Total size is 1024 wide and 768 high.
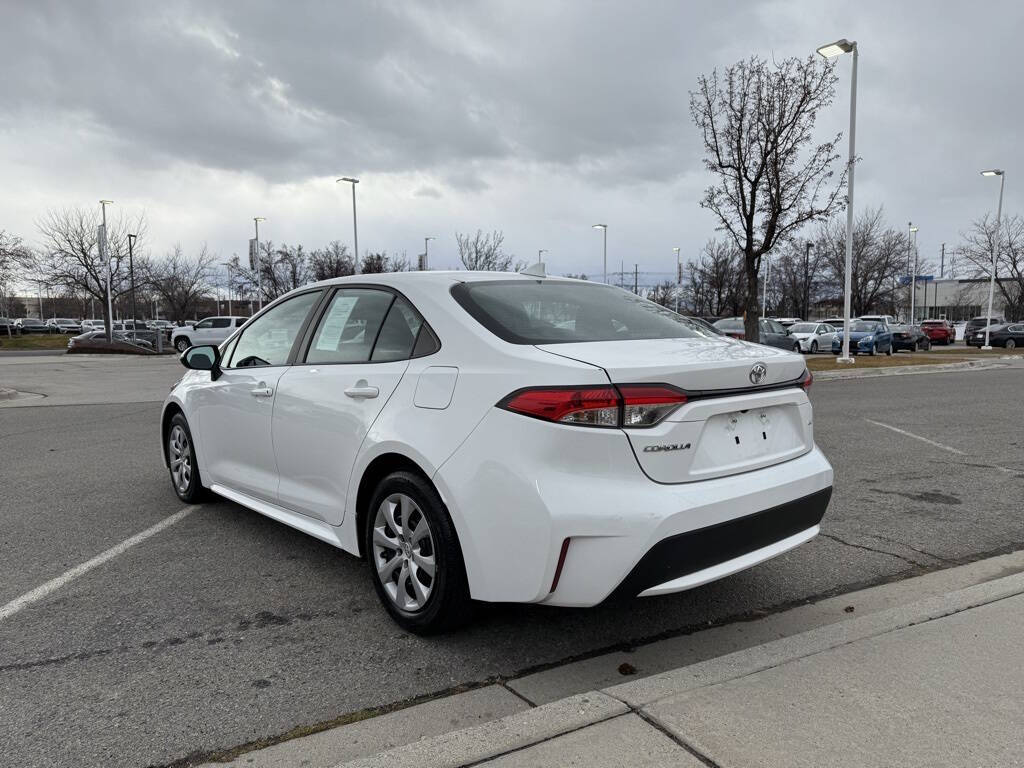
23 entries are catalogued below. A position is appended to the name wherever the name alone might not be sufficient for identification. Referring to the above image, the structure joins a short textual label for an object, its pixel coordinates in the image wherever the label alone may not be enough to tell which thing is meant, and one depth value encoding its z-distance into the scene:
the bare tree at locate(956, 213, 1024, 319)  48.91
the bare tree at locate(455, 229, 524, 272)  42.53
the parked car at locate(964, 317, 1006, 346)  43.25
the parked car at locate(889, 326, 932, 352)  33.67
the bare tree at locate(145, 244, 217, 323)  49.03
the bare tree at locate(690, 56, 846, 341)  19.25
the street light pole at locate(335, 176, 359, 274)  42.22
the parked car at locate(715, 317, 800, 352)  25.33
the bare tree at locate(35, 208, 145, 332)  37.94
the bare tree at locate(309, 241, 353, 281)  50.12
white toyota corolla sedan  2.74
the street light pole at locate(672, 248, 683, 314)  58.44
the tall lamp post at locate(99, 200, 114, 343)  34.50
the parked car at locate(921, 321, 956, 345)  46.28
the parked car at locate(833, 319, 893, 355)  29.86
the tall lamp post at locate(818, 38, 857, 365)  19.17
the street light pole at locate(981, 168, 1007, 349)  35.94
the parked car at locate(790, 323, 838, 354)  31.95
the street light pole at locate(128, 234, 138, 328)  43.91
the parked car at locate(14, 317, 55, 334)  68.88
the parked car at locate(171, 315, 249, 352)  33.66
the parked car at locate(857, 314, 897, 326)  35.91
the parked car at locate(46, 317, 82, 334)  68.29
